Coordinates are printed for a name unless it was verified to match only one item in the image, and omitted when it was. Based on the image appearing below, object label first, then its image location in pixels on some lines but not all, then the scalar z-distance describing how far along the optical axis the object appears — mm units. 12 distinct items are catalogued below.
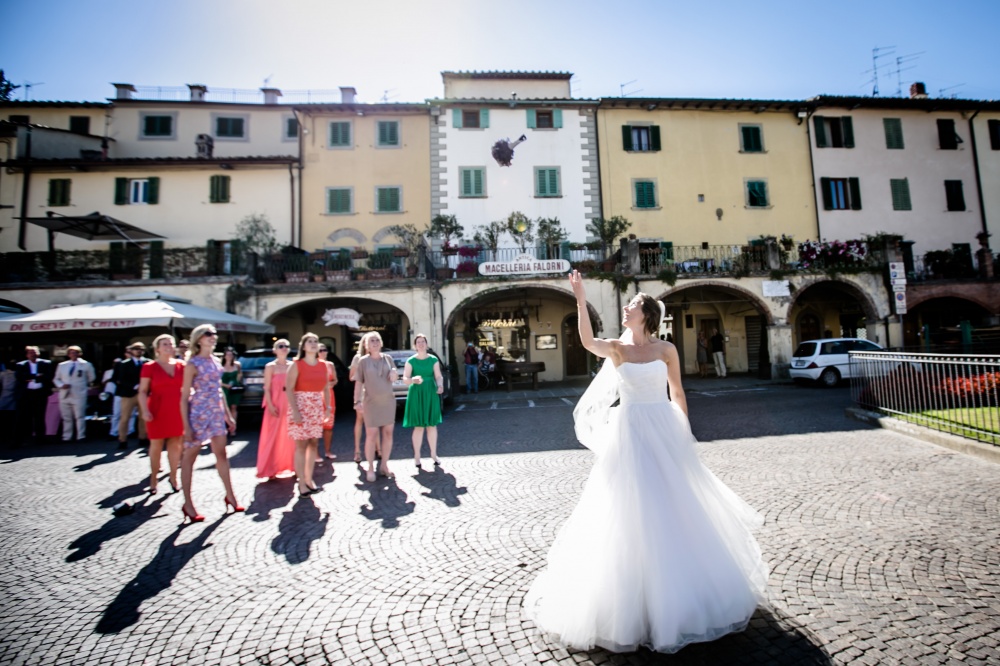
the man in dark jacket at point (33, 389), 9391
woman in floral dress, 4742
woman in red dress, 5219
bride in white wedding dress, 2334
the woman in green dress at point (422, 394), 6695
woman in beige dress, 6180
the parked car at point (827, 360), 15336
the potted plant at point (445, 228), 18500
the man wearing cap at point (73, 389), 9555
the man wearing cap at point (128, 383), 8781
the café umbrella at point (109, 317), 10742
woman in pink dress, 6180
